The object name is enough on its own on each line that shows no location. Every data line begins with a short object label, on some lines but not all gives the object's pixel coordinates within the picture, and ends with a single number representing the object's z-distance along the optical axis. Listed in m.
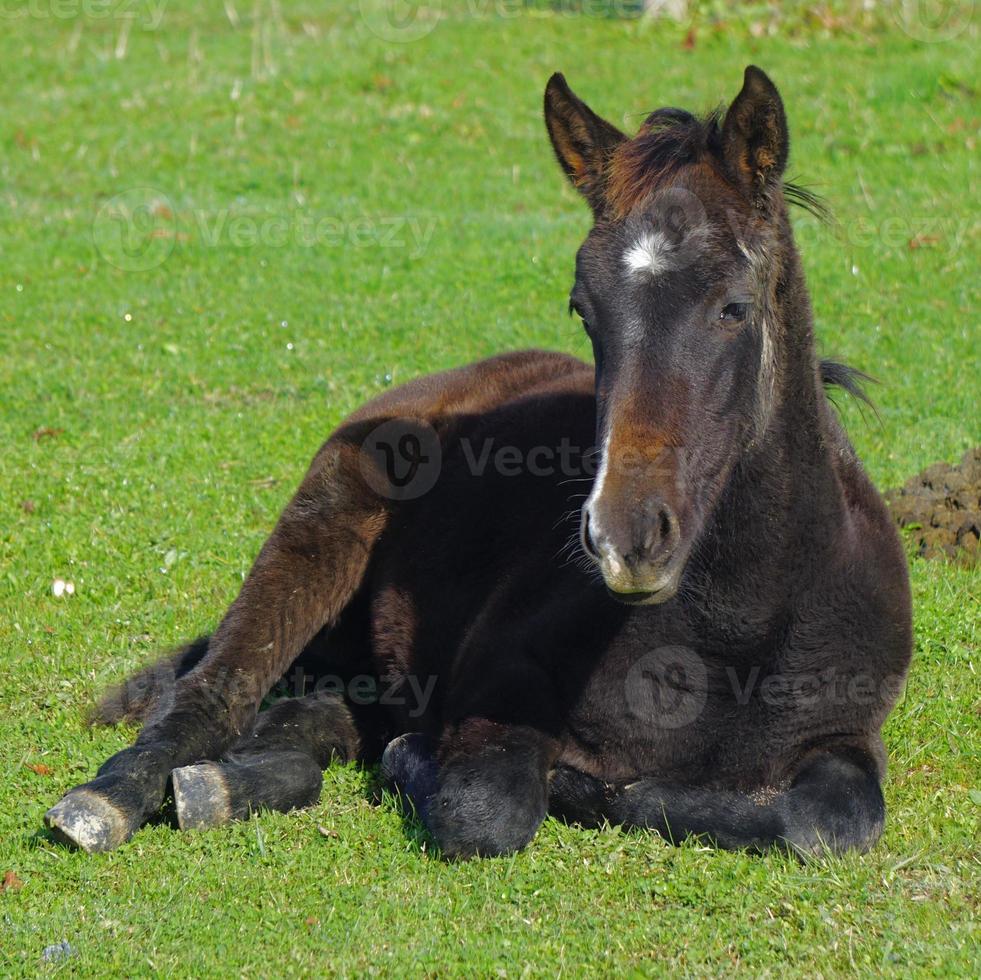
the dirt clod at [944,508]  14.61
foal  8.26
